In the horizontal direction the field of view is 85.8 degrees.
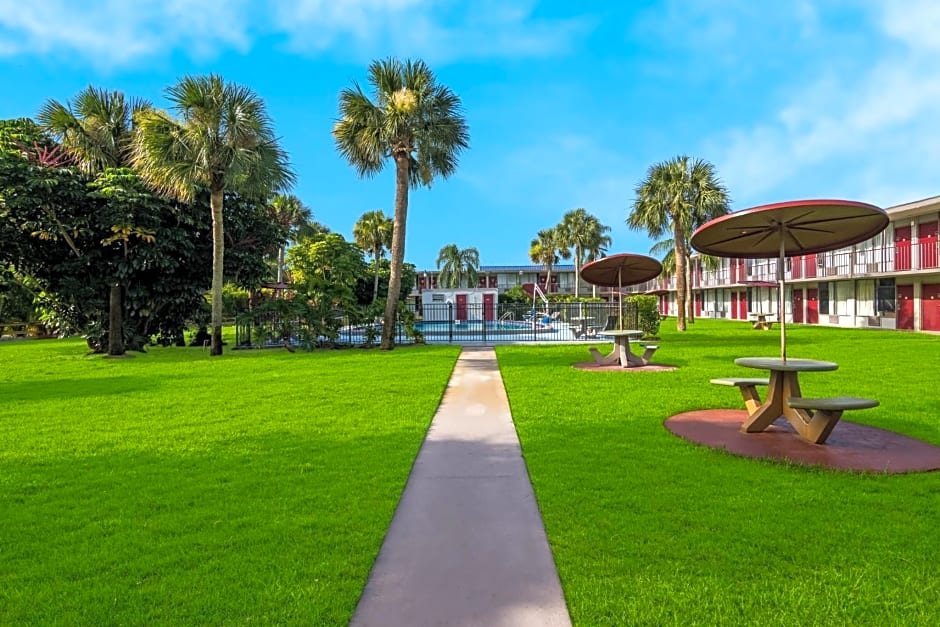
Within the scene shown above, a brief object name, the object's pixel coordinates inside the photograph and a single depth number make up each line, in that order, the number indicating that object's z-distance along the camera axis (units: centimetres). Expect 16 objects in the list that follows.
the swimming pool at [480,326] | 2931
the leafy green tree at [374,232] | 4041
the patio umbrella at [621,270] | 1297
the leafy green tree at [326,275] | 1727
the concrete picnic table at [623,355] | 1205
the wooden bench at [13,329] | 2677
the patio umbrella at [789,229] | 541
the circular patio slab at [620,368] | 1162
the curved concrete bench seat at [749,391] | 614
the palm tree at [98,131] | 1598
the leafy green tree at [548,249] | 5128
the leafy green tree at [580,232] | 4834
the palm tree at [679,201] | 2538
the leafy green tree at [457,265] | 5069
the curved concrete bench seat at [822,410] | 495
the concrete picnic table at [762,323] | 2673
